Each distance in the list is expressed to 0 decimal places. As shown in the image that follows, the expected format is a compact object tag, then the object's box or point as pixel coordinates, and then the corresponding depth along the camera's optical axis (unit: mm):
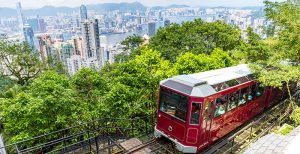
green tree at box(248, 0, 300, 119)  10086
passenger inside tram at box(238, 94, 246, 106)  9997
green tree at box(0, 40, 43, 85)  19000
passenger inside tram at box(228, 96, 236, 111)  9328
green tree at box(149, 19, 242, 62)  21234
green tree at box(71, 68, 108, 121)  11805
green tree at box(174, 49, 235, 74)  12917
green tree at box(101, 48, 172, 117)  10414
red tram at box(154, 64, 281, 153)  8023
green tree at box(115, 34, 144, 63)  31516
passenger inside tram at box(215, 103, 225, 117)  8719
